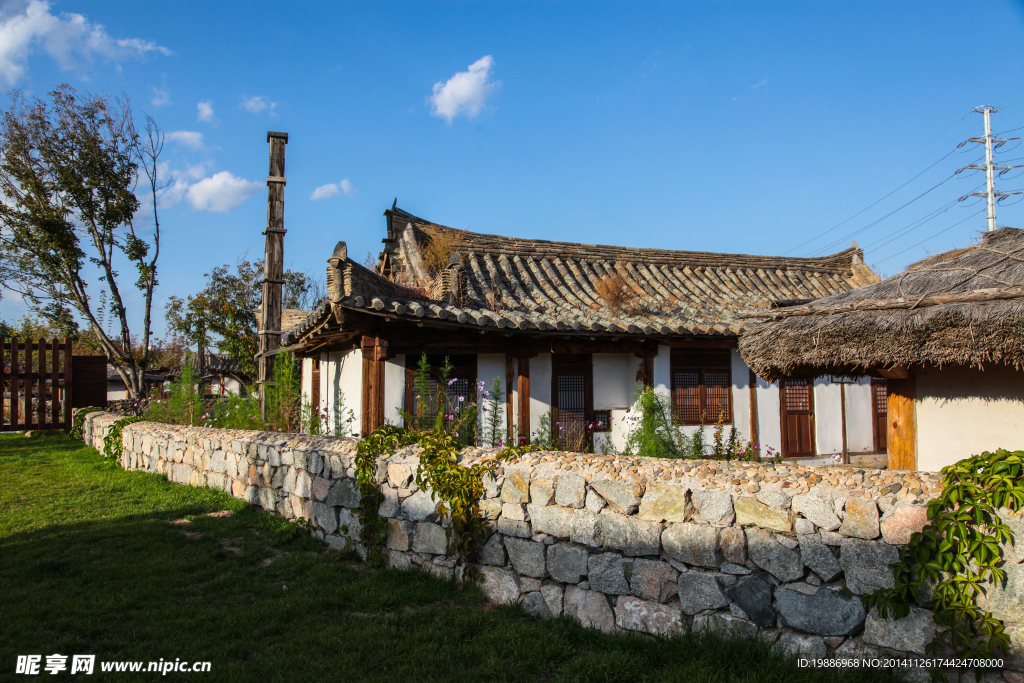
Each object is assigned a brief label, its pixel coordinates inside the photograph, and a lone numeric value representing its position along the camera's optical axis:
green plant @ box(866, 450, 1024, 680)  2.74
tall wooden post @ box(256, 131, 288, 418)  12.20
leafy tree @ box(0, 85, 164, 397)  15.52
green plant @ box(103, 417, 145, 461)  10.54
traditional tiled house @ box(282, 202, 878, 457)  8.53
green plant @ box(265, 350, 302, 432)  9.20
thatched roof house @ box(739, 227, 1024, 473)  4.67
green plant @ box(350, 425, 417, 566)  5.15
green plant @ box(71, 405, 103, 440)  13.73
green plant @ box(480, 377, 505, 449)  8.67
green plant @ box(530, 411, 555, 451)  9.05
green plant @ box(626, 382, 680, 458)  8.66
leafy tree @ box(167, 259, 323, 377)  21.75
